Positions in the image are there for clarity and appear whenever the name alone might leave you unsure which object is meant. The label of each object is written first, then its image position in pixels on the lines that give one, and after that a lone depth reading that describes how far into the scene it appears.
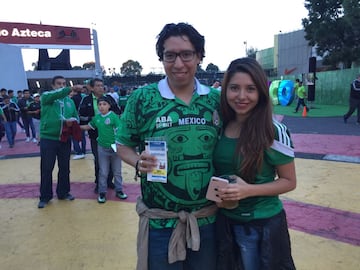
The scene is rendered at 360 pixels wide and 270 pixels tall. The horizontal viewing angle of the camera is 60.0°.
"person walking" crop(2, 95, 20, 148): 10.73
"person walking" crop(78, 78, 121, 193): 5.46
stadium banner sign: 34.56
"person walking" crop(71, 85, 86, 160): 8.21
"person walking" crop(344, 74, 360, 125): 11.21
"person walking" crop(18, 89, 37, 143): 11.34
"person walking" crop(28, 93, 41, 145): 9.58
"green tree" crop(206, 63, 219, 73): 77.25
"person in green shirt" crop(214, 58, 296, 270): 1.71
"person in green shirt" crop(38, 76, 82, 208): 4.75
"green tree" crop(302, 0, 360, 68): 24.83
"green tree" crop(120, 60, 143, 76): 96.39
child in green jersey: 4.96
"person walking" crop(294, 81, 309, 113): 17.10
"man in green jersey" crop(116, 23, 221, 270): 1.71
